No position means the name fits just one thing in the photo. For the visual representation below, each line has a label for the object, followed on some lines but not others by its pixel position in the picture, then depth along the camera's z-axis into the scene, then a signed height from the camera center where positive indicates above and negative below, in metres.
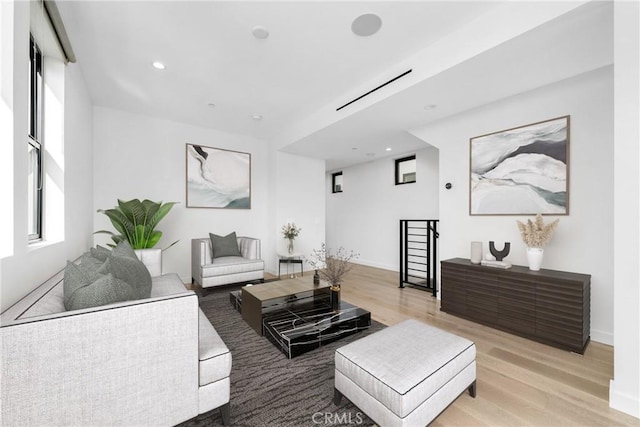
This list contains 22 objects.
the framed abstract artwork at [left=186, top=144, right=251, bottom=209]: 4.70 +0.66
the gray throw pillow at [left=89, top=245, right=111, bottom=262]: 2.14 -0.35
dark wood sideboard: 2.32 -0.88
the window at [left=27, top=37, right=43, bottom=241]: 2.00 +0.52
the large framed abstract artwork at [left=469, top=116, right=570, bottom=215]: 2.73 +0.50
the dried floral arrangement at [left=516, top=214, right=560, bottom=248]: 2.60 -0.18
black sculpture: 2.90 -0.42
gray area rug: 1.55 -1.23
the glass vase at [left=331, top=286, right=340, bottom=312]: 2.84 -0.92
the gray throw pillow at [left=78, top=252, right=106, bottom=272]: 1.53 -0.33
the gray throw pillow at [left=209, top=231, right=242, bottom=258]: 4.41 -0.57
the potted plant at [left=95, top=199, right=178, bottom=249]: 3.50 -0.12
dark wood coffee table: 2.66 -0.92
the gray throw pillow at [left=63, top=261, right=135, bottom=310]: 1.25 -0.39
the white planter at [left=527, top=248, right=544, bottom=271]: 2.68 -0.44
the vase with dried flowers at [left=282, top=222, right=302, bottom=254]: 5.18 -0.40
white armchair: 3.86 -0.82
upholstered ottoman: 1.30 -0.87
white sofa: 0.98 -0.65
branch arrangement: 2.91 -0.85
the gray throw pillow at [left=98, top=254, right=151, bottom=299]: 1.62 -0.41
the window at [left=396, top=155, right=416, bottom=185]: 5.45 +0.94
